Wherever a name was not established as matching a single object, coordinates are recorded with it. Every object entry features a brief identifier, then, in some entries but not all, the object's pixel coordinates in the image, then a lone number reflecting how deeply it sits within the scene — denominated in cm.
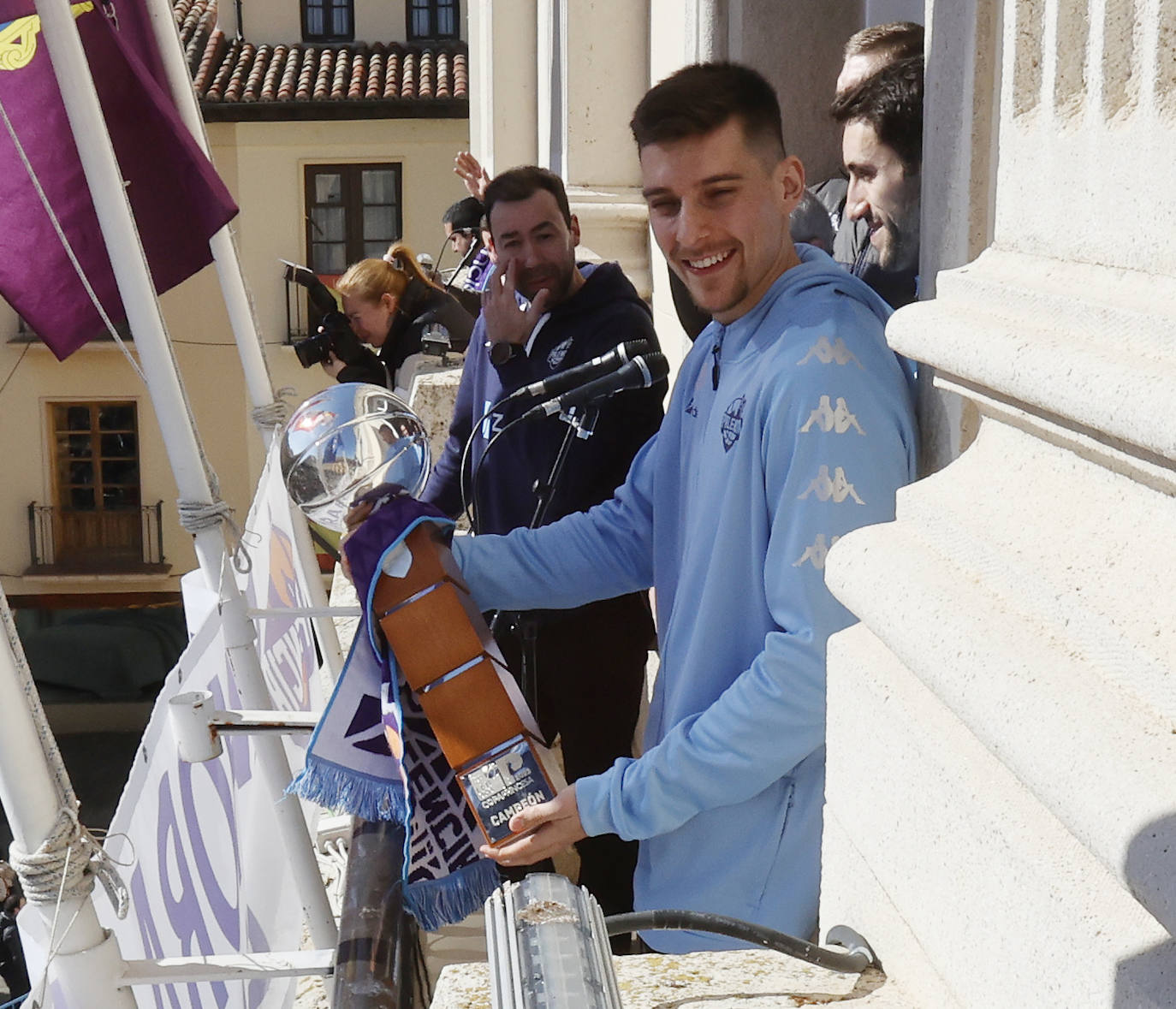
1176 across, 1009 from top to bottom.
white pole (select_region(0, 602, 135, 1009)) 203
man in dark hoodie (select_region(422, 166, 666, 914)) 324
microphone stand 277
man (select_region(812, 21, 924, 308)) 237
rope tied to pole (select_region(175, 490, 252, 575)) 328
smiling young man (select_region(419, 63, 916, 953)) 175
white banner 227
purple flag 360
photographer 643
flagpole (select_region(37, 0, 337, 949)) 323
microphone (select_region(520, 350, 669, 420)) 239
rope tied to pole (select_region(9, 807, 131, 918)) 203
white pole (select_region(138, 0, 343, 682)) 424
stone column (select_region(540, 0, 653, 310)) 575
